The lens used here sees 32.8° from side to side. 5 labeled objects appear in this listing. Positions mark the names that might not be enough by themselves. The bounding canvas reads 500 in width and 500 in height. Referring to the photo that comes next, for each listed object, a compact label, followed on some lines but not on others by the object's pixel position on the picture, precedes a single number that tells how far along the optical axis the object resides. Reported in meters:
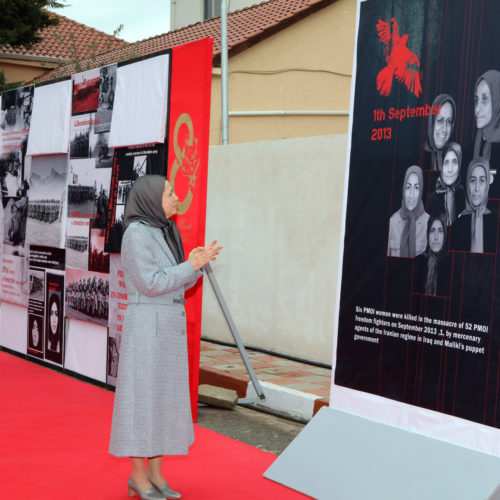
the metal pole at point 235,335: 6.57
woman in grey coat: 4.36
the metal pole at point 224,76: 14.57
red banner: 6.32
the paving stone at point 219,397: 6.85
